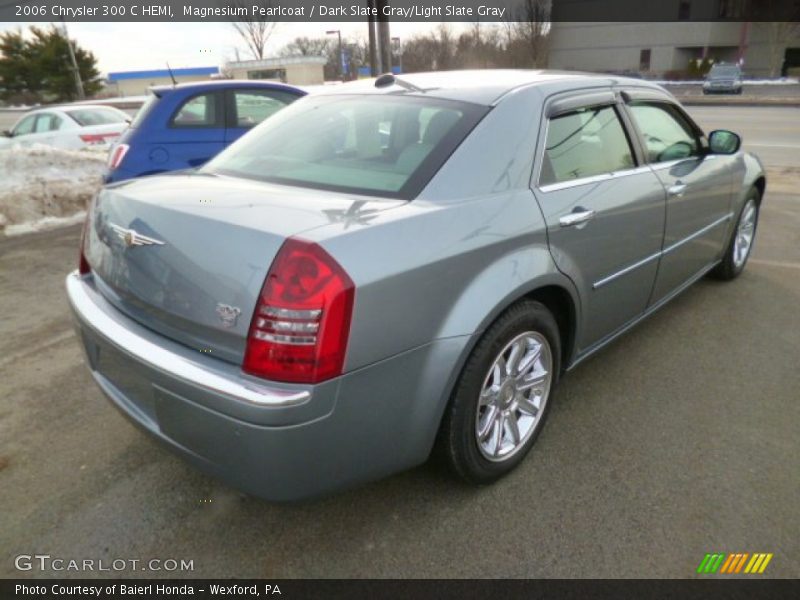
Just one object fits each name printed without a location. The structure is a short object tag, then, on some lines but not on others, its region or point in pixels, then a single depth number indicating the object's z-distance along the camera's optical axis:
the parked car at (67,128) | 10.12
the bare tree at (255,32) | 37.66
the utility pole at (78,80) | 34.97
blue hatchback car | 5.91
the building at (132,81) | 55.83
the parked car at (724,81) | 28.81
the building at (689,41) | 42.03
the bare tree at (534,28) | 43.03
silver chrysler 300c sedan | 1.70
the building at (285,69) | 45.12
